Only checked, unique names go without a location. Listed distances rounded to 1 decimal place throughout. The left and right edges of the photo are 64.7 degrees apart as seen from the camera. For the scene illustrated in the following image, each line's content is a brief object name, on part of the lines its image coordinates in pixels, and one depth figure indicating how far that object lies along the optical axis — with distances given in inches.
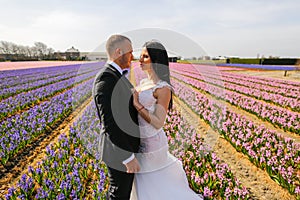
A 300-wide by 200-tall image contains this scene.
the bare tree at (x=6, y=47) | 4109.3
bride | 96.6
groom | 85.2
